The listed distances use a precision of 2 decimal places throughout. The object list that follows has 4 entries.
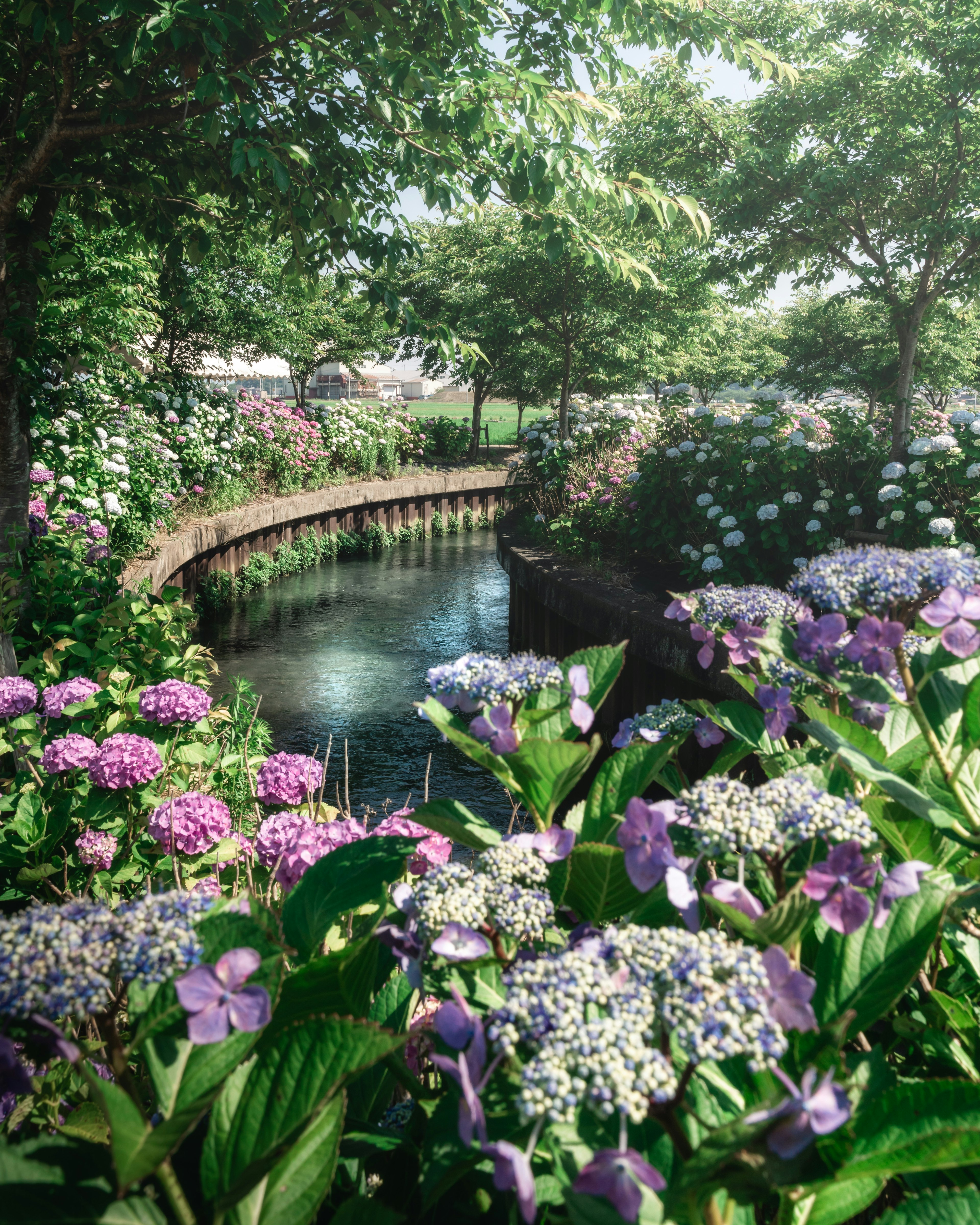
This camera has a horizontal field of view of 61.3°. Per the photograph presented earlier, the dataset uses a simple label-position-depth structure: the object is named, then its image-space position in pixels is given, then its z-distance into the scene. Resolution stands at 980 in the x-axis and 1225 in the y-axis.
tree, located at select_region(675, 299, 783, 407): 33.38
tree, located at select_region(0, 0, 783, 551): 3.32
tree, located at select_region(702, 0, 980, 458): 9.80
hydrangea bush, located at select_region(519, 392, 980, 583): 5.45
